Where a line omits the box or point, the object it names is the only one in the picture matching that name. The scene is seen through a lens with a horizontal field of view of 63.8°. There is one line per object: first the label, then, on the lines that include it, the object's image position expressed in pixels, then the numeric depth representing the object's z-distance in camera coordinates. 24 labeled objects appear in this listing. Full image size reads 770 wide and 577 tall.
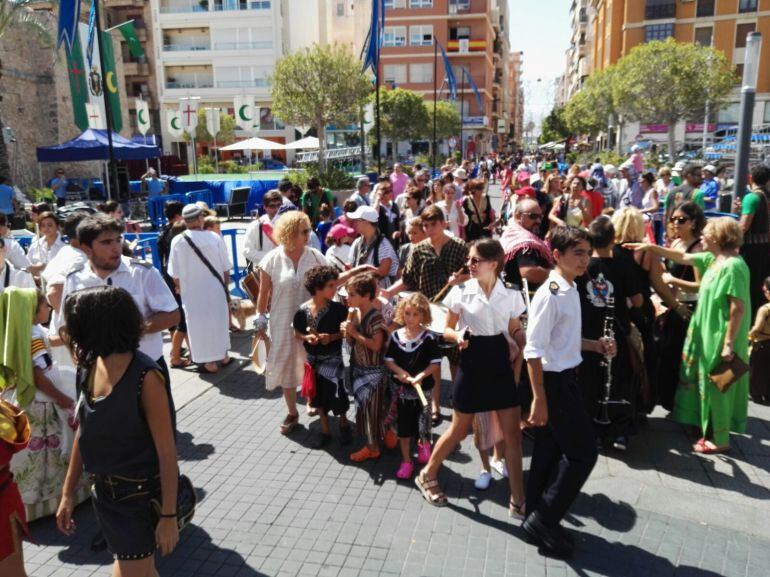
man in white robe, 6.04
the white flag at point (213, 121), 29.17
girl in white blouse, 3.74
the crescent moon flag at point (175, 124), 29.57
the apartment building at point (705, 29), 47.06
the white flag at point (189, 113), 27.02
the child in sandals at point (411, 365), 4.31
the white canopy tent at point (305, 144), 34.31
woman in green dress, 4.43
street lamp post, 7.59
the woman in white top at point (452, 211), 9.07
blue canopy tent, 16.78
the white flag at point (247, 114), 32.72
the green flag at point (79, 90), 26.34
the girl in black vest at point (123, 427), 2.41
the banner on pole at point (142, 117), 29.97
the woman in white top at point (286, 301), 5.10
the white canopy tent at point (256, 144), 32.41
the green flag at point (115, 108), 24.07
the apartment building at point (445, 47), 62.28
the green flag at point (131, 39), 19.59
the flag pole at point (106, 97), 9.59
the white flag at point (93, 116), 21.05
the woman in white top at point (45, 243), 6.87
